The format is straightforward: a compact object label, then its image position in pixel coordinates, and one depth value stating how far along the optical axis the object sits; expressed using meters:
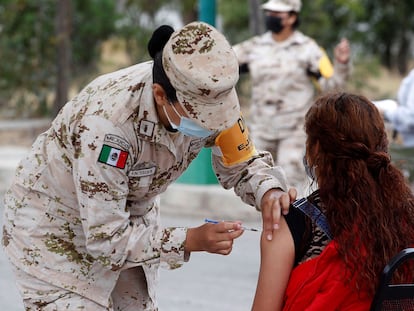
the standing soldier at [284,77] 11.36
